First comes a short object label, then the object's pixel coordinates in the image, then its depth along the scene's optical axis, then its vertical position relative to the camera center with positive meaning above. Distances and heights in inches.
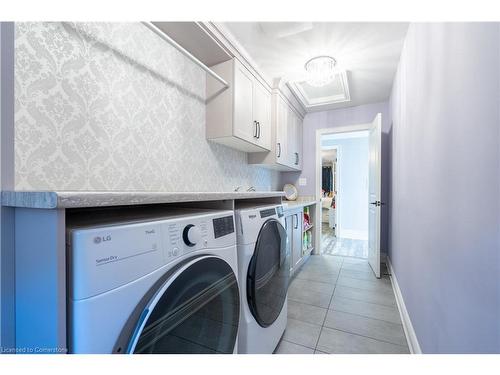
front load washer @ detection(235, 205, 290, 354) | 40.0 -18.5
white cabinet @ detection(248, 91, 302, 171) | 98.4 +24.0
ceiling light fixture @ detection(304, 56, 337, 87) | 80.6 +46.0
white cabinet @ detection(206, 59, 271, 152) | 70.4 +27.2
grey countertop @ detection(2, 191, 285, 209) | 17.4 -1.2
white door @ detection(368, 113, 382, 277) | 100.0 -5.0
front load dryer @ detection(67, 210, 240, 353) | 17.9 -10.2
